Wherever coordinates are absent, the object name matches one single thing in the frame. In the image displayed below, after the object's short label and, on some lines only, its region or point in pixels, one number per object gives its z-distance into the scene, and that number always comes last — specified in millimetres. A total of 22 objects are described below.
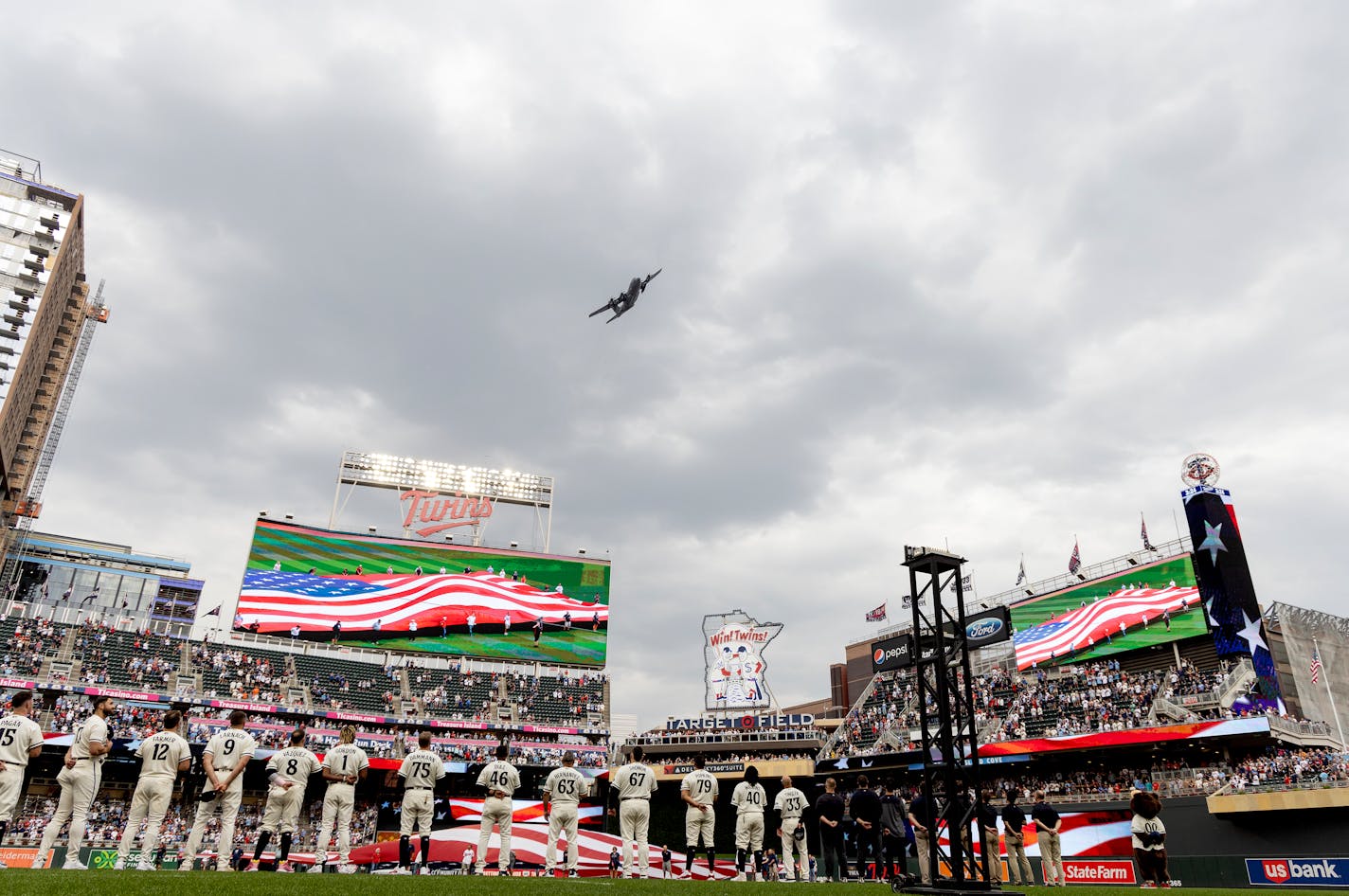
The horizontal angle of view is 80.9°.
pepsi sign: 38281
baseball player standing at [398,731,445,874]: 11031
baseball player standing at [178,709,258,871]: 9805
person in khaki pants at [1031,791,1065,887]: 14352
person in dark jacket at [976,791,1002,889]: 13188
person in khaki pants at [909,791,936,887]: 14766
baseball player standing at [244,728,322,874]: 10406
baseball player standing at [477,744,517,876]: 11305
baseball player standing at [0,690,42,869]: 9102
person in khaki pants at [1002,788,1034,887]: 14289
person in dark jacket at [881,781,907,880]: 14328
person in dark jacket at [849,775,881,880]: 13609
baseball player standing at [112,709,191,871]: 9500
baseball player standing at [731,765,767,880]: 12477
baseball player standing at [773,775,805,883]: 12922
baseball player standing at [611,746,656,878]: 11820
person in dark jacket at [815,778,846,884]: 13453
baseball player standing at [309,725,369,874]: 10656
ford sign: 34406
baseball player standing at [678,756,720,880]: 12250
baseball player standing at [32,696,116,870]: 9359
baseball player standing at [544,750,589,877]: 11492
